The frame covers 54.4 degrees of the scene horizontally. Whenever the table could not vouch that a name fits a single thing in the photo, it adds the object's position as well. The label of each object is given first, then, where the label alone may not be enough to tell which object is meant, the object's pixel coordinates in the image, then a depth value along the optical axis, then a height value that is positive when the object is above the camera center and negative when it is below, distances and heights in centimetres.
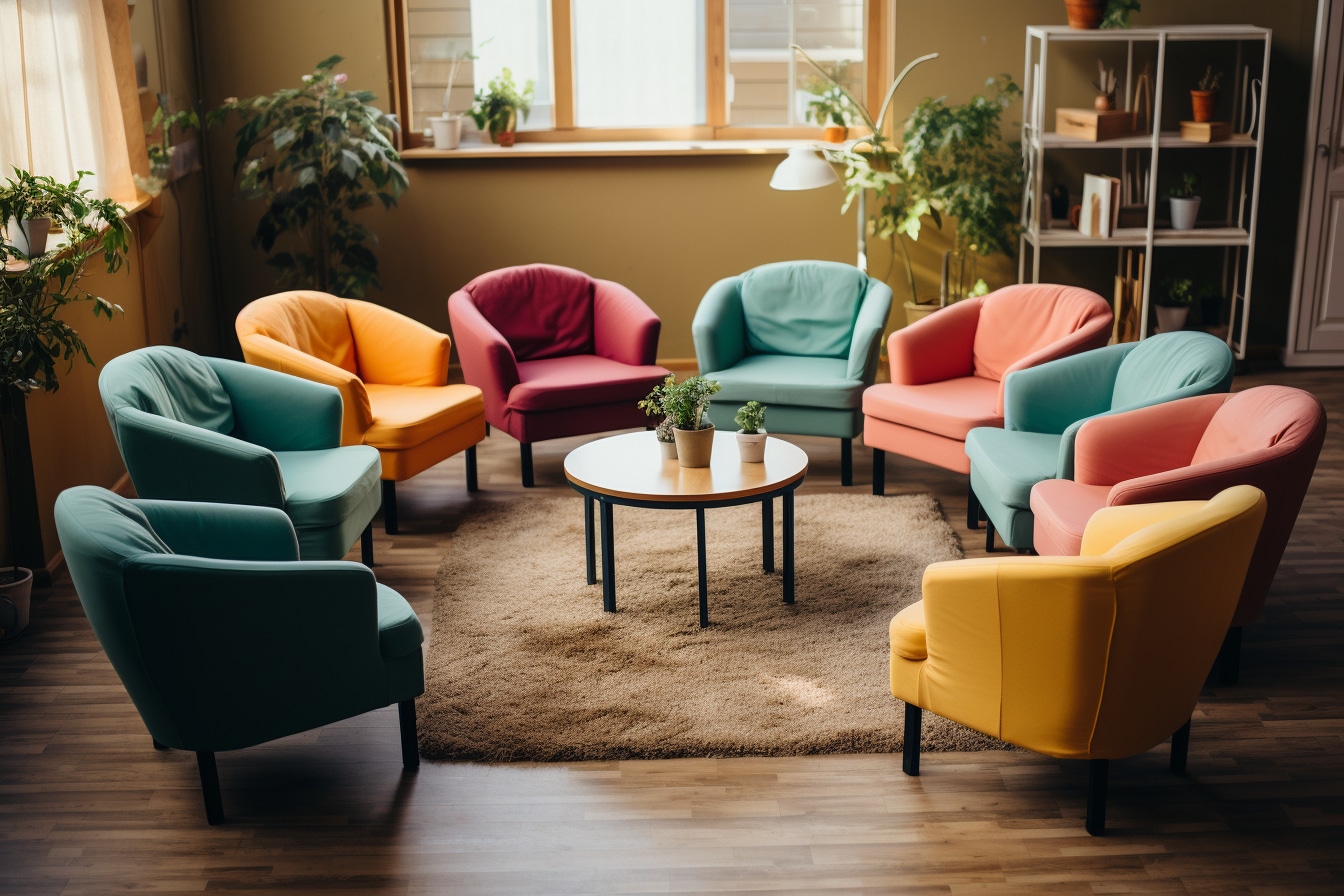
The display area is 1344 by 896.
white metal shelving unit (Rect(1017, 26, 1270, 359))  662 -22
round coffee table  425 -118
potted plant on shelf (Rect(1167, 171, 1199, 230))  691 -51
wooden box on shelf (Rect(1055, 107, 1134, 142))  667 -9
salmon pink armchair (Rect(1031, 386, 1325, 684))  359 -101
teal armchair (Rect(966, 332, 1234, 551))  431 -103
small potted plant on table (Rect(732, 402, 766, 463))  451 -108
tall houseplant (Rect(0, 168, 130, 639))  412 -61
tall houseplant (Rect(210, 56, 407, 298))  650 -23
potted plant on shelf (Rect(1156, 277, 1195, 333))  704 -106
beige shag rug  364 -164
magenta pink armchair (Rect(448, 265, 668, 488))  557 -103
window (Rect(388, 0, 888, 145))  724 +30
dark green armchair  301 -119
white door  679 -65
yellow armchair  294 -120
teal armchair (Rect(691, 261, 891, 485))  557 -102
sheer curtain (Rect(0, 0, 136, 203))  462 +11
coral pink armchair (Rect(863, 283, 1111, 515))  511 -102
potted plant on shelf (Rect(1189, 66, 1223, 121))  675 +3
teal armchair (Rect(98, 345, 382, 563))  405 -103
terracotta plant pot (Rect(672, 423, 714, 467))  445 -110
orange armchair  500 -101
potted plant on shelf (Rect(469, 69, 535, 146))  725 +5
